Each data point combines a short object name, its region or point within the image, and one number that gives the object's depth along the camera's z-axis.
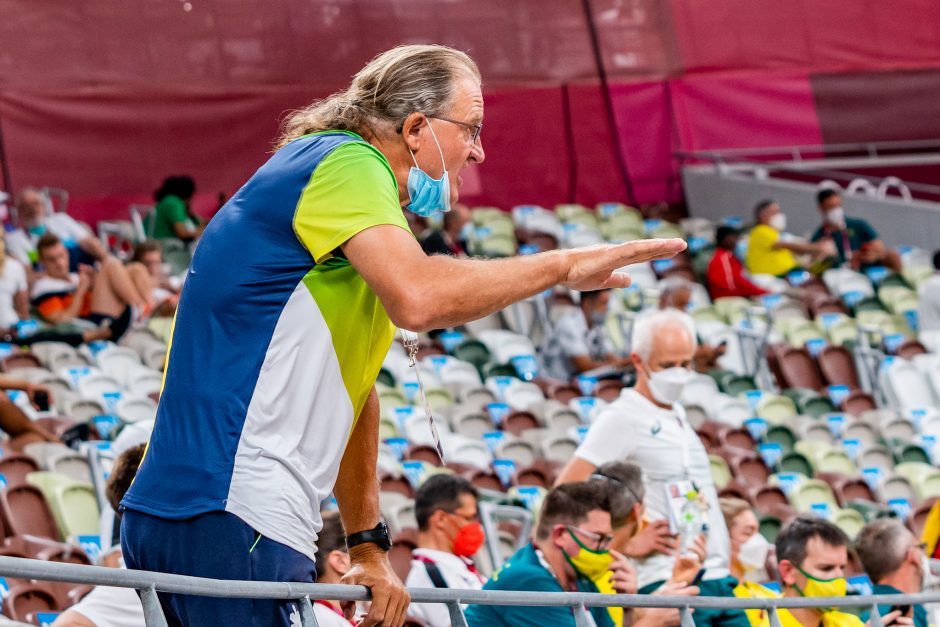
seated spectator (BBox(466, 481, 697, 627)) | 8.10
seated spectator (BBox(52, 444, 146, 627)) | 6.69
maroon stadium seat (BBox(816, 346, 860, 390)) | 21.86
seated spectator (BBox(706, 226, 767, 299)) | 24.31
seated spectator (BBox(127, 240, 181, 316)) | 18.77
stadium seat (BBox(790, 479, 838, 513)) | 16.21
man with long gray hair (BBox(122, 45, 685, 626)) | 4.14
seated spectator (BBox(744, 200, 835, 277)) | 25.00
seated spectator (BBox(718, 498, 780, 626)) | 11.57
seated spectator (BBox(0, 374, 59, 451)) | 13.01
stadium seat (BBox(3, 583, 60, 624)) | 9.23
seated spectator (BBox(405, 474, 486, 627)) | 9.47
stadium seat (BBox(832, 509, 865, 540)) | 15.16
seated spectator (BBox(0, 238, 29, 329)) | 17.80
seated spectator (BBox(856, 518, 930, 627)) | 10.12
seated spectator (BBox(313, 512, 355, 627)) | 8.25
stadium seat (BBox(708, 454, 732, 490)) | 16.14
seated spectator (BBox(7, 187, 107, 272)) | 19.75
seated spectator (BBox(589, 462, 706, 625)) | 8.35
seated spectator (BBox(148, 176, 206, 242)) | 22.20
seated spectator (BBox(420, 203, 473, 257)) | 20.17
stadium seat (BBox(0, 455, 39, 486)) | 12.30
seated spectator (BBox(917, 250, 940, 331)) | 23.16
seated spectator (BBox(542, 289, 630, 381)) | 20.14
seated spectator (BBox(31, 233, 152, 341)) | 18.05
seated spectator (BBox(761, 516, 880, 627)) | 9.53
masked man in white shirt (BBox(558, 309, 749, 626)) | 9.61
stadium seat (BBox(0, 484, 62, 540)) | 11.56
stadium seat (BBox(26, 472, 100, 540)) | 11.78
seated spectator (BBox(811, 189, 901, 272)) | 26.00
